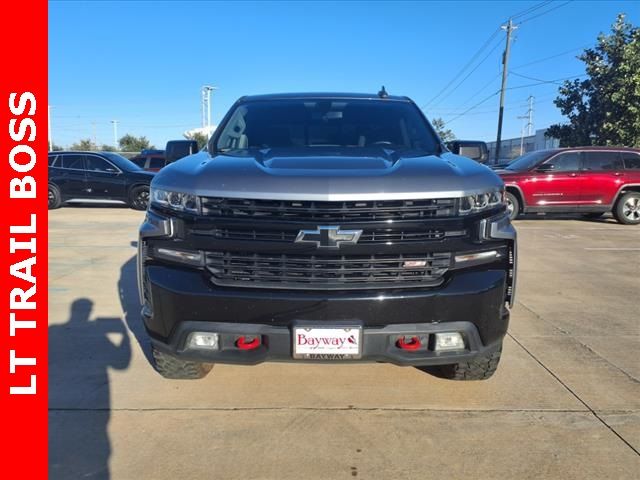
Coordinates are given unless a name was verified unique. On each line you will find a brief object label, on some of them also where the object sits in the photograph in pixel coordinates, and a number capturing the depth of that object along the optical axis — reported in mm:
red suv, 11812
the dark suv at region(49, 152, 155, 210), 13688
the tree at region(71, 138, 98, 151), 58688
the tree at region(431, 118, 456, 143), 48231
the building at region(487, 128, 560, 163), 41469
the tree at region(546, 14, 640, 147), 17531
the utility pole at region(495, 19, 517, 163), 30297
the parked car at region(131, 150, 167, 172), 17464
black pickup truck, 2516
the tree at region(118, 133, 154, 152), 67550
